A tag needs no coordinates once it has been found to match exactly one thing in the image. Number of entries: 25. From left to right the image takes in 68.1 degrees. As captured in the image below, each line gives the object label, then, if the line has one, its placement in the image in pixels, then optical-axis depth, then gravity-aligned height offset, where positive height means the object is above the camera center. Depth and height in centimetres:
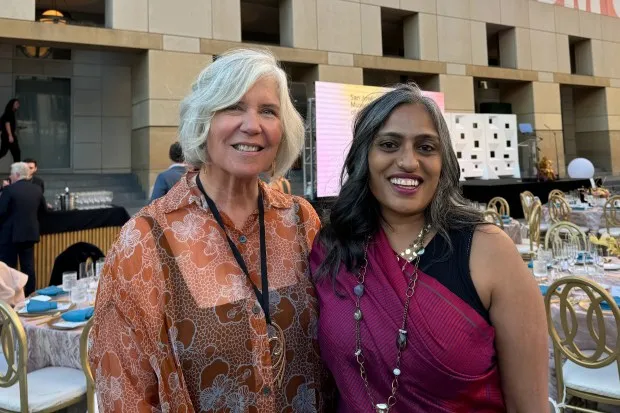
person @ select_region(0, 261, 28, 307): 375 -42
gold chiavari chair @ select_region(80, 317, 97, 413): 275 -83
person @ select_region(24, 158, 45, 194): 639 +82
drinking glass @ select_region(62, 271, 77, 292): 374 -39
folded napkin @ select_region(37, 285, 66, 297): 376 -47
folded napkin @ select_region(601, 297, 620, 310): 285 -56
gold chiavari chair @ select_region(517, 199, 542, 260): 602 -19
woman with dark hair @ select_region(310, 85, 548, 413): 113 -18
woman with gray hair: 111 -14
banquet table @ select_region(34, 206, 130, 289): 655 +3
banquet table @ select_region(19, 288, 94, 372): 299 -74
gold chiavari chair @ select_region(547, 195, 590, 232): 797 +14
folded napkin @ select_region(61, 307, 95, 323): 304 -55
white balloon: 1535 +163
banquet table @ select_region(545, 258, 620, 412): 276 -73
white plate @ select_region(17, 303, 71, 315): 331 -55
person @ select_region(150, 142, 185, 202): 524 +61
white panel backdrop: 1401 +240
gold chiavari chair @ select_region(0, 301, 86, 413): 270 -96
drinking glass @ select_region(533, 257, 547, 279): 384 -42
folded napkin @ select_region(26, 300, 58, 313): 327 -52
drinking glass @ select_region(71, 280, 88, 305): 353 -48
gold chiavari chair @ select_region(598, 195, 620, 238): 742 -3
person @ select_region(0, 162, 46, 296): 584 +15
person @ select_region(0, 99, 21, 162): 1031 +232
